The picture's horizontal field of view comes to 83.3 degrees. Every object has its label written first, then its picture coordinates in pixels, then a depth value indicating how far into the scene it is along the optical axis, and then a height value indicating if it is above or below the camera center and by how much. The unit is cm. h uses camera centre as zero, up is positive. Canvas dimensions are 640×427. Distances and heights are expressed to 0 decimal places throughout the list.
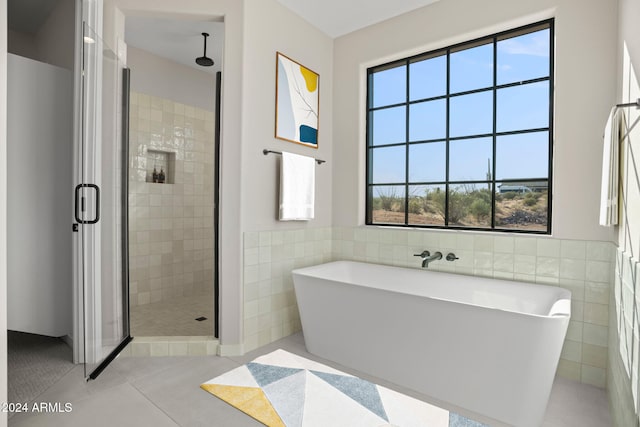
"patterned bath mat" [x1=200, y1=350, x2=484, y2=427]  160 -95
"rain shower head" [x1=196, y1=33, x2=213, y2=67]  361 +148
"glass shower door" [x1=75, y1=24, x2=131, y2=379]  218 +1
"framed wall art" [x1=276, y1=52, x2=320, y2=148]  292 +92
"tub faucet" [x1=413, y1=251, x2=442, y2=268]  280 -36
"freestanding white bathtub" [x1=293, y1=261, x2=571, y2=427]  177 -71
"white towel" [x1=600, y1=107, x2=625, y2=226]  169 +20
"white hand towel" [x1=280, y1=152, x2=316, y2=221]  284 +18
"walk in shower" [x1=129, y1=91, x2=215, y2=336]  360 -5
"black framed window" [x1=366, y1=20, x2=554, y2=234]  255 +61
